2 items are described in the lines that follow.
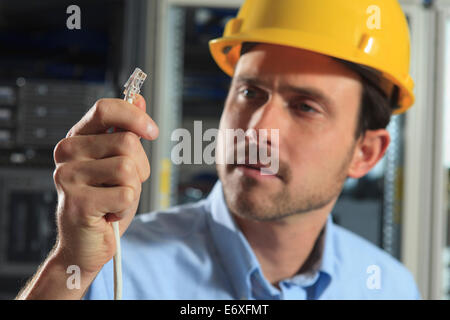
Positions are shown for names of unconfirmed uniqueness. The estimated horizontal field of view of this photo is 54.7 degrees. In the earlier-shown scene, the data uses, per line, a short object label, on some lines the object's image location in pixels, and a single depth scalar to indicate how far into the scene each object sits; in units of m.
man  0.97
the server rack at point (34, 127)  1.48
